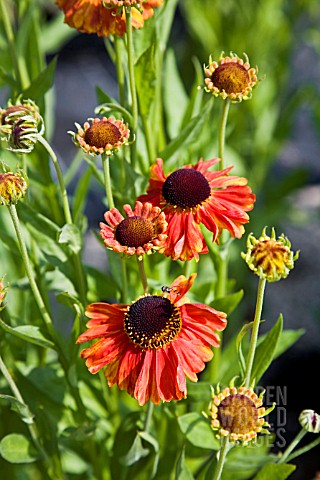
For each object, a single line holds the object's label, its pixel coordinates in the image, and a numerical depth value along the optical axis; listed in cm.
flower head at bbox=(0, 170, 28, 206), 74
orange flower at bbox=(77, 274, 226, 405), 75
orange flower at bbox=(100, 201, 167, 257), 75
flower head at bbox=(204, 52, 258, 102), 78
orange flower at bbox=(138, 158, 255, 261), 76
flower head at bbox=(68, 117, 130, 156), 76
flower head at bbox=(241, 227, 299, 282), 73
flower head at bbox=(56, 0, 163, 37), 79
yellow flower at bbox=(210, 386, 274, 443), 74
